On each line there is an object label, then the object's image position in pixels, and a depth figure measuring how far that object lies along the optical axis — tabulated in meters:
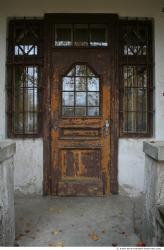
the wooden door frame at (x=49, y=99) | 4.98
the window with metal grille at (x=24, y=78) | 5.02
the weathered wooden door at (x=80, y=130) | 5.00
